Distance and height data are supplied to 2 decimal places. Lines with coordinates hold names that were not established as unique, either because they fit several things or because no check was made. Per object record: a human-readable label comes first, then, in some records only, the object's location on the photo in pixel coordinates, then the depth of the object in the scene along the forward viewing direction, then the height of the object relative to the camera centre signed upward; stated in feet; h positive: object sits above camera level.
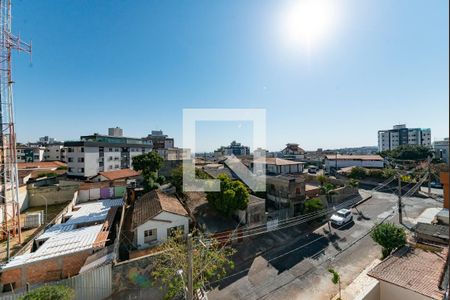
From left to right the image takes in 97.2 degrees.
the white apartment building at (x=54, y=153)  156.56 -1.50
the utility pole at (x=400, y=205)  44.91 -13.47
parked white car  53.16 -19.11
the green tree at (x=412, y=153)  120.60 -4.00
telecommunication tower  42.19 +5.02
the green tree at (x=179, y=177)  62.54 -9.01
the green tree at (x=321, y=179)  75.53 -12.03
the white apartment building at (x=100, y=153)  91.50 -1.43
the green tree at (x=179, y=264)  27.45 -16.86
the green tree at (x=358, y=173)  94.43 -12.34
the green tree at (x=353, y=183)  72.95 -13.20
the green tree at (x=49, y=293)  21.28 -15.64
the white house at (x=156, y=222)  37.52 -14.37
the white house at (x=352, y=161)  113.91 -8.59
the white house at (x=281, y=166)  79.92 -7.54
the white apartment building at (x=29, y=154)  141.59 -1.81
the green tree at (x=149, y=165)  65.05 -5.16
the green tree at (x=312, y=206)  53.31 -15.78
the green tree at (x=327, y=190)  64.18 -14.07
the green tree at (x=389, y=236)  33.47 -15.51
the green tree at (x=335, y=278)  28.13 -18.67
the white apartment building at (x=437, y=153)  130.46 -4.63
